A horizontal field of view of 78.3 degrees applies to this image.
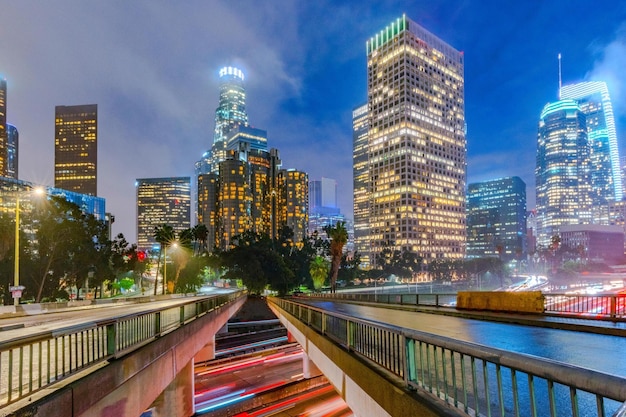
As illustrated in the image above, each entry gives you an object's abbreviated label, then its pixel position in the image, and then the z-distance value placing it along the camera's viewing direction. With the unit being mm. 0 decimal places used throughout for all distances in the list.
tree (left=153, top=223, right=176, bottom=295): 75938
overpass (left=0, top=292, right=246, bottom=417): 6172
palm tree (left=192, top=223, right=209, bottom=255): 94000
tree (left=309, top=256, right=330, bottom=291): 95750
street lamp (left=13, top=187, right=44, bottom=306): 24125
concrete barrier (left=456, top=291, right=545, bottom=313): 18562
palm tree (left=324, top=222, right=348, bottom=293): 79438
